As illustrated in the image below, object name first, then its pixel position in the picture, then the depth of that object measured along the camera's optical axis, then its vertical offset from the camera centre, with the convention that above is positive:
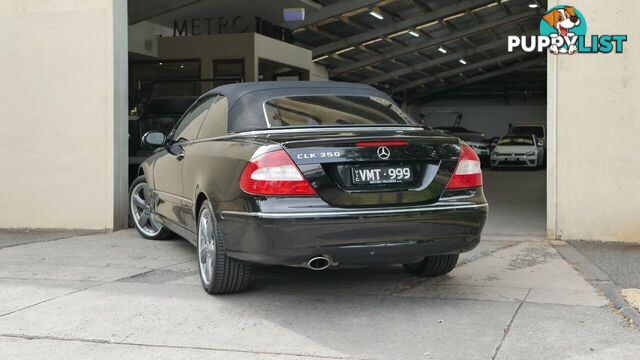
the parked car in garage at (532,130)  23.67 +1.74
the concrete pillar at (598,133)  6.73 +0.45
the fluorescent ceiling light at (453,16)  24.83 +6.22
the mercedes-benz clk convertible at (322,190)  3.95 -0.08
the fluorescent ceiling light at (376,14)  22.08 +5.67
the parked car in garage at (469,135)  26.64 +1.77
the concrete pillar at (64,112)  8.05 +0.84
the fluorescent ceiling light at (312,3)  18.73 +5.22
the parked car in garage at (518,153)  22.81 +0.85
